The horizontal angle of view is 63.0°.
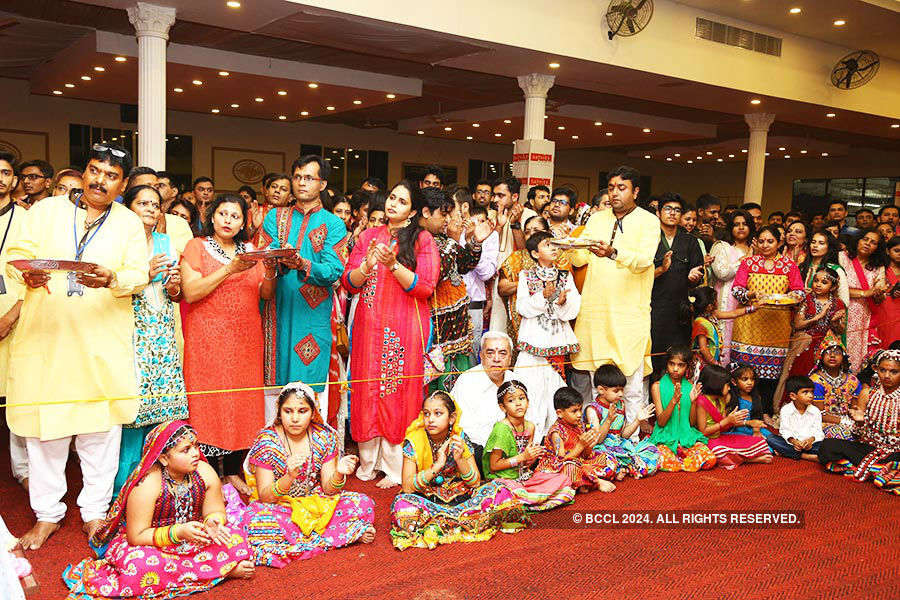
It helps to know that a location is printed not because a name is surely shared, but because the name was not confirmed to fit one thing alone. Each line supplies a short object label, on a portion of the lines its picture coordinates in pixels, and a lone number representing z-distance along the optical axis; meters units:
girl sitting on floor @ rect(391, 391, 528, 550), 3.11
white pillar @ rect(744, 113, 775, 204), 11.30
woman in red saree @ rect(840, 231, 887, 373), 5.55
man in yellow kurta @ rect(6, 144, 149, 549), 2.91
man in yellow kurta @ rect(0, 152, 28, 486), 3.08
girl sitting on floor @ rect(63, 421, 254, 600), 2.55
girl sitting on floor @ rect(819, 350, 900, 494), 4.05
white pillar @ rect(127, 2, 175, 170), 6.78
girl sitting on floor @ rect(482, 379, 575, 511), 3.46
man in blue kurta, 3.74
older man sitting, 3.80
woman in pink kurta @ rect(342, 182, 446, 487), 3.78
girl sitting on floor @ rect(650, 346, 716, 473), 4.32
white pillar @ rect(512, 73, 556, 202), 8.88
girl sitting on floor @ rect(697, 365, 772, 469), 4.34
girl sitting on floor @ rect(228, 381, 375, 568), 2.91
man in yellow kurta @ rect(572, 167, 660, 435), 4.23
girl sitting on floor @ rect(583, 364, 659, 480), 3.99
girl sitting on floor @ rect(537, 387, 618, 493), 3.72
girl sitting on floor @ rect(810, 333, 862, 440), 4.90
